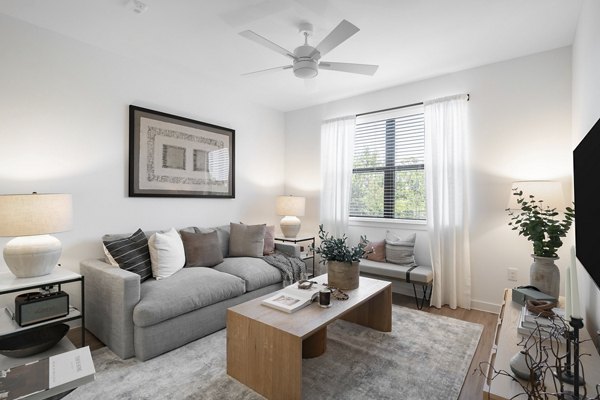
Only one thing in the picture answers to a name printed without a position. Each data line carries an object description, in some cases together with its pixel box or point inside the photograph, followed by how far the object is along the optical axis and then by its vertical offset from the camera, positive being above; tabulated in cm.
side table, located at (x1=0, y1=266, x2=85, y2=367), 198 -60
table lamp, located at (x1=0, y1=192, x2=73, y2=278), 200 -20
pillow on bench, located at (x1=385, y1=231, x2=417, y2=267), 356 -60
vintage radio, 204 -75
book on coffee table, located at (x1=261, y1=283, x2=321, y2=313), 203 -71
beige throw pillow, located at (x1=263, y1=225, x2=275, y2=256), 379 -53
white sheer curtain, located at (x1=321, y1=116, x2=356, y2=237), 422 +41
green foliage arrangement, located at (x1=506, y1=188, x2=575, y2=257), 227 -22
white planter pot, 218 -55
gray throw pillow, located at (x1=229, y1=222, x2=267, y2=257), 360 -49
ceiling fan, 208 +112
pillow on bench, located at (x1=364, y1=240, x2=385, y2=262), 371 -64
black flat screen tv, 107 +0
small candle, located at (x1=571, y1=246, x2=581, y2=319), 123 -39
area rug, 183 -116
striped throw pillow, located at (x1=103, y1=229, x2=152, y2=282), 254 -47
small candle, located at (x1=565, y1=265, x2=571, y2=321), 133 -42
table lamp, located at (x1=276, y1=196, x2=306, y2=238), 430 -17
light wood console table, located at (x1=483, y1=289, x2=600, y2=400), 116 -73
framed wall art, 316 +50
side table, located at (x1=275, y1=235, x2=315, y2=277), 412 -58
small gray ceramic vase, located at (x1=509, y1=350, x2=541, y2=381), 123 -69
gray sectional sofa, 218 -83
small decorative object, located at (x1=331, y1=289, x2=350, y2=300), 223 -71
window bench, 324 -81
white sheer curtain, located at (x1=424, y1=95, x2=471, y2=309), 332 -2
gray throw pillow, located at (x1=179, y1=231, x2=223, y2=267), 309 -52
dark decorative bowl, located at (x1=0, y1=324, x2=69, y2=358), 198 -97
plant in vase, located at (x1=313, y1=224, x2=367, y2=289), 241 -49
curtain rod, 334 +119
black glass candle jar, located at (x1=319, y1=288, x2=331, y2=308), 208 -68
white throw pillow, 269 -51
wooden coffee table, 168 -85
